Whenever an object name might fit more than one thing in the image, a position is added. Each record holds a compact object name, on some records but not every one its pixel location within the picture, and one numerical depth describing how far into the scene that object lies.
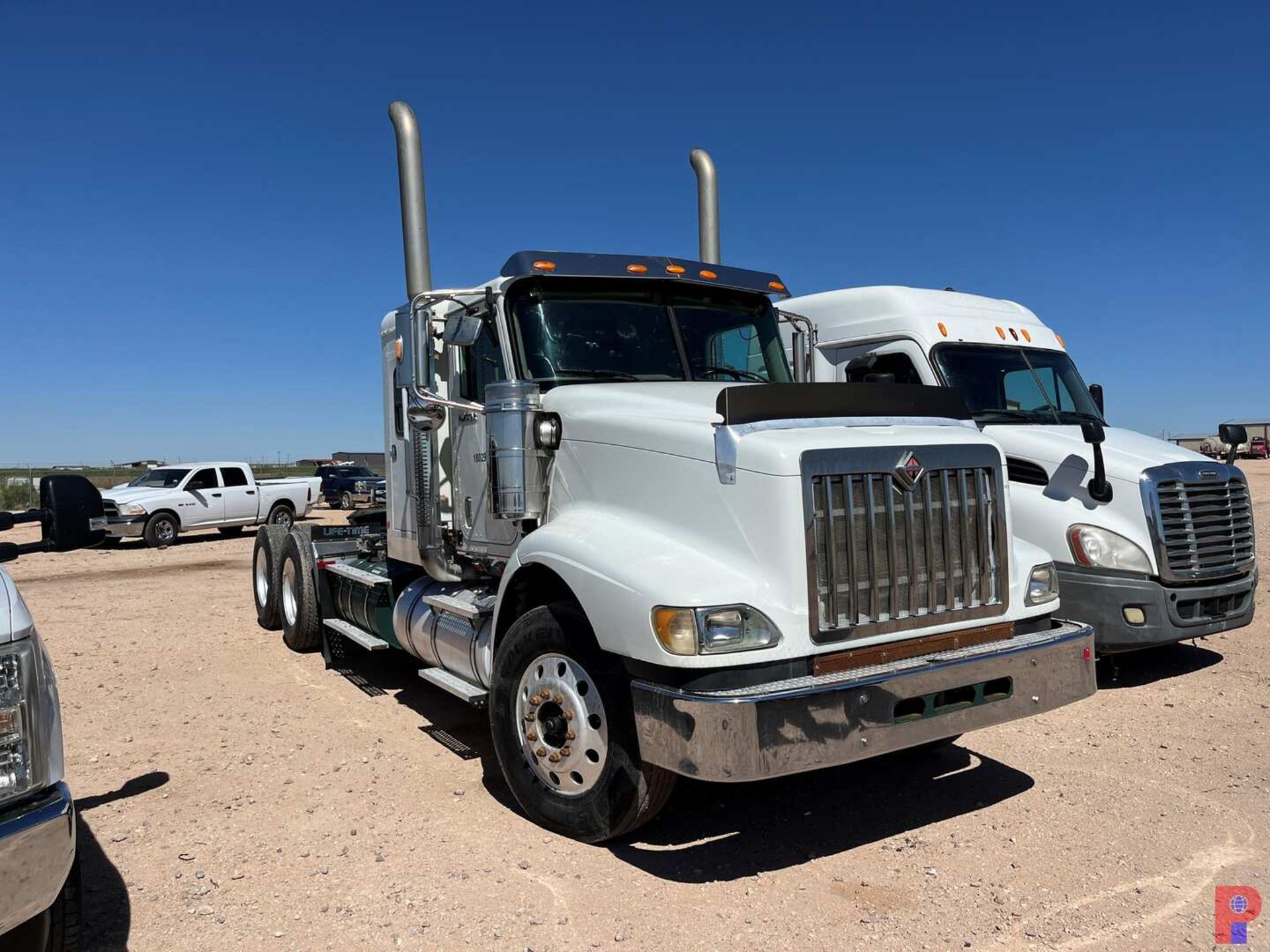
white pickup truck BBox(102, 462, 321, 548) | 19.52
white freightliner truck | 6.45
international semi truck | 3.53
